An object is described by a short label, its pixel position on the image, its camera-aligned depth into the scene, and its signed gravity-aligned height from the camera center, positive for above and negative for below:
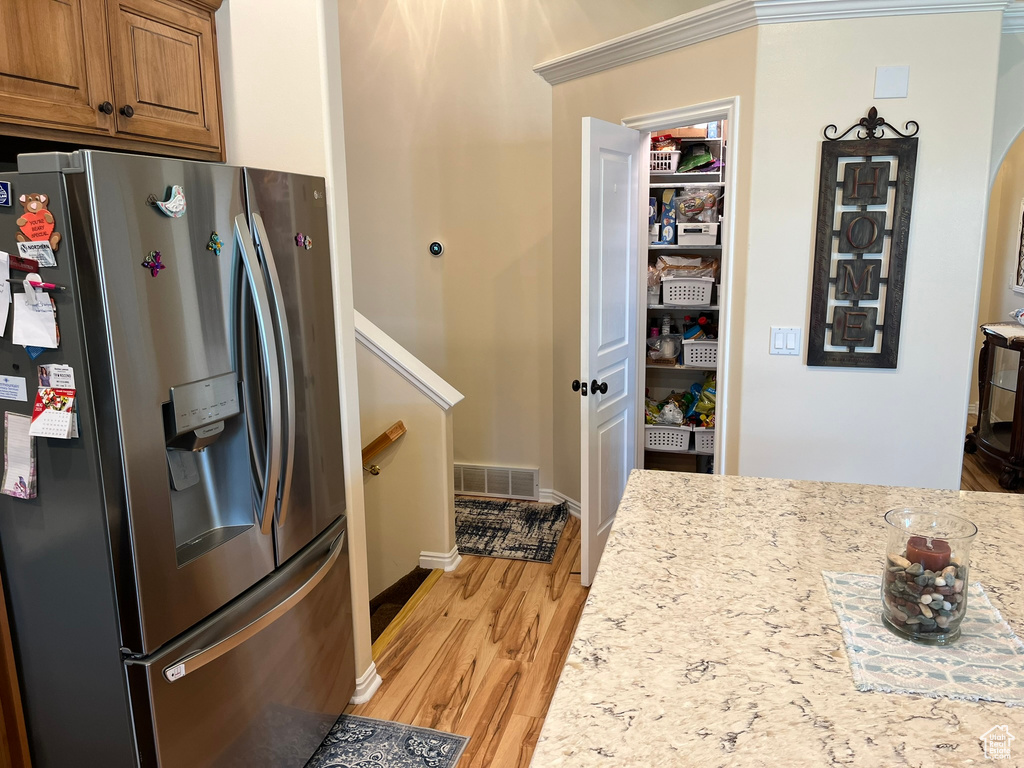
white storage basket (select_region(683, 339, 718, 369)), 4.28 -0.57
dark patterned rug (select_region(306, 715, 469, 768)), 2.24 -1.49
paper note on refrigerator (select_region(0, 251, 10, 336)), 1.48 -0.05
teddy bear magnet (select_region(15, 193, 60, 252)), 1.45 +0.08
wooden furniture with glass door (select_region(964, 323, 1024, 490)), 4.41 -0.95
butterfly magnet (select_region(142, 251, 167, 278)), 1.54 -0.01
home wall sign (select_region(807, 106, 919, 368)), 2.79 +0.02
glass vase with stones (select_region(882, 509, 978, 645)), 1.13 -0.50
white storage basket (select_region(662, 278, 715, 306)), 4.20 -0.21
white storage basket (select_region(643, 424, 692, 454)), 4.39 -1.08
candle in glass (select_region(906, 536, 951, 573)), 1.13 -0.45
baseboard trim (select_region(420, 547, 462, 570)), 3.54 -1.42
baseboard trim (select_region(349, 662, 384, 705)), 2.52 -1.44
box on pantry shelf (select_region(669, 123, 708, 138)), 4.20 +0.67
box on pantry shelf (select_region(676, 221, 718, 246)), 4.14 +0.10
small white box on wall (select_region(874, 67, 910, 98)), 2.73 +0.61
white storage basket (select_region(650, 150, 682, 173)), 4.14 +0.50
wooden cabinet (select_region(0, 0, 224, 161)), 1.61 +0.45
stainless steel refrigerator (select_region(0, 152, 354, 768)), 1.49 -0.48
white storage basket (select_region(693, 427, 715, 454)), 4.34 -1.08
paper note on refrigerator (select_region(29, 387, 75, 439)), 1.51 -0.31
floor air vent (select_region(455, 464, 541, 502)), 4.51 -1.36
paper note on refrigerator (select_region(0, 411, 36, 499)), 1.58 -0.41
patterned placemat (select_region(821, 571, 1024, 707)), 1.08 -0.61
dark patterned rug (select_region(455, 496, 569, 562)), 3.77 -1.46
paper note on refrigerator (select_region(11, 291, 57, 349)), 1.49 -0.12
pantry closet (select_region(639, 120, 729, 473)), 4.17 -0.15
